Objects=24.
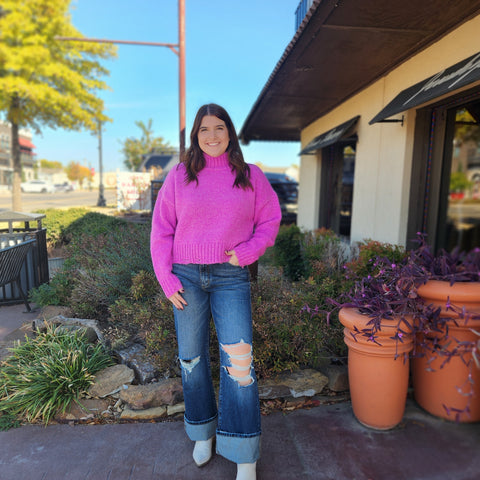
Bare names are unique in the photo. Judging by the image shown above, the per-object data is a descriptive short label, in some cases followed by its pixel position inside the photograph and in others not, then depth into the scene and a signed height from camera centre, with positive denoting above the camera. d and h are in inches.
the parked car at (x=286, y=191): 532.0 -0.6
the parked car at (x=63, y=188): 2326.8 -12.8
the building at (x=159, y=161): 696.4 +51.2
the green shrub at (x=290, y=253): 239.9 -42.3
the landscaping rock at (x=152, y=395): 103.0 -55.6
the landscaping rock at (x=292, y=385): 108.2 -54.9
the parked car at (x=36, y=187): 1889.3 -8.0
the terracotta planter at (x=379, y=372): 89.2 -42.7
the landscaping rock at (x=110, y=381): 107.1 -54.5
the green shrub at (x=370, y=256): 149.1 -25.8
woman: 76.5 -13.8
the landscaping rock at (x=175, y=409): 103.9 -59.4
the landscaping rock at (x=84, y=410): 102.2 -60.1
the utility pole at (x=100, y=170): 914.6 +41.6
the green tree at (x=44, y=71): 418.6 +132.4
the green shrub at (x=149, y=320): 109.9 -41.1
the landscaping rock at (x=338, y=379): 112.2 -54.5
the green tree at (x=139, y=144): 1585.9 +181.1
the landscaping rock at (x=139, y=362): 111.8 -52.9
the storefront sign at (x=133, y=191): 528.4 -4.6
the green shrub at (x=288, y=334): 108.2 -41.6
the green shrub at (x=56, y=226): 324.2 -33.8
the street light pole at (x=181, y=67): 310.8 +102.7
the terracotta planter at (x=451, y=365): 87.2 -40.9
